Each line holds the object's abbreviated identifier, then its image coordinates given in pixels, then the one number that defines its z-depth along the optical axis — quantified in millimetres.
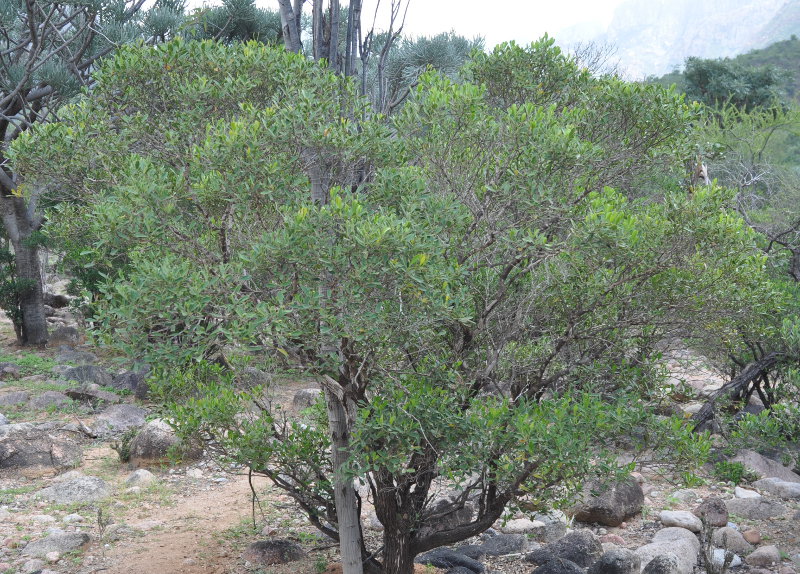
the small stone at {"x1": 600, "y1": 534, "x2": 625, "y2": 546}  8294
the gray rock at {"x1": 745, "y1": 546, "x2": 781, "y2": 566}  7660
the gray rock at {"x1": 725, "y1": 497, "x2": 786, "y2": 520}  8969
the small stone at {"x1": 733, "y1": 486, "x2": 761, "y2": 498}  9617
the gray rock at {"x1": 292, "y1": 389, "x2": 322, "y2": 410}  12781
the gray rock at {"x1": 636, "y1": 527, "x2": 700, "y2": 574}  7410
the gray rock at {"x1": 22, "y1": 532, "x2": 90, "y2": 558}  6914
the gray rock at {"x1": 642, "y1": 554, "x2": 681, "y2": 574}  7023
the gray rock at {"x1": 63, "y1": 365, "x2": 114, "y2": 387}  14195
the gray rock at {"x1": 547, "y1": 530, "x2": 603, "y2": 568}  7492
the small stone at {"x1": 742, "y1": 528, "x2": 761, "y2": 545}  8219
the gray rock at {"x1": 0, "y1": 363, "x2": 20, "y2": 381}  14203
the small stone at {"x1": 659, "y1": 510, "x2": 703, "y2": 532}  8523
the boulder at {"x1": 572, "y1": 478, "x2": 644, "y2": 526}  8648
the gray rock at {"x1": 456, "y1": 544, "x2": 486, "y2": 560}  7711
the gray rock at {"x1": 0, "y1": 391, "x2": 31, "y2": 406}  12180
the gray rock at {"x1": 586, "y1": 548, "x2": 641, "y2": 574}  7051
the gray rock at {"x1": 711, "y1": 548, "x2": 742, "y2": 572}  7656
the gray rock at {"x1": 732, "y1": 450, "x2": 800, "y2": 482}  10344
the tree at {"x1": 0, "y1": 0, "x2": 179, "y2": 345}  13414
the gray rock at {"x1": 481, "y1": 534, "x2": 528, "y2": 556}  7824
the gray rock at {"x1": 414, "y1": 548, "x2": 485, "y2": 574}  7168
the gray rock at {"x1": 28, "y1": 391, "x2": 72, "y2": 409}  12062
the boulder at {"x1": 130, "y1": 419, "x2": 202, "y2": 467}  9766
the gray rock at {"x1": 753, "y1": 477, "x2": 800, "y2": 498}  9656
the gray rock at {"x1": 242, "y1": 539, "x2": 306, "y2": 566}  7082
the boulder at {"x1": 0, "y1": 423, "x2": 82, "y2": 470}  9281
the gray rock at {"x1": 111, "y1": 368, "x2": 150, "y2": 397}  13922
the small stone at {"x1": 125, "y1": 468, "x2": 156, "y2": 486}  9125
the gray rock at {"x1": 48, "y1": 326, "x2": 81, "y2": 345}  18266
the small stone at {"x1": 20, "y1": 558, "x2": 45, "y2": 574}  6570
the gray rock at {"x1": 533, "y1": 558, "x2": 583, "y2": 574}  6816
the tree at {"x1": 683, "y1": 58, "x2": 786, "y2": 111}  30031
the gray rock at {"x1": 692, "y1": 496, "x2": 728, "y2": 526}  8578
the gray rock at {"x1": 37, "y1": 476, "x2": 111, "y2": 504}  8452
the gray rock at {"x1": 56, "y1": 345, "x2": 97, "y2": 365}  15841
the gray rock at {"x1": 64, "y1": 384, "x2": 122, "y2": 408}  12461
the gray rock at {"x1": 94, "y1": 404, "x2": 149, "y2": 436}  11184
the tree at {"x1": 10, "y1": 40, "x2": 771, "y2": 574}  4559
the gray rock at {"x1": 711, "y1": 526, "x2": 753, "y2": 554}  8031
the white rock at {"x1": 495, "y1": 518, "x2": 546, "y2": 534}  8484
